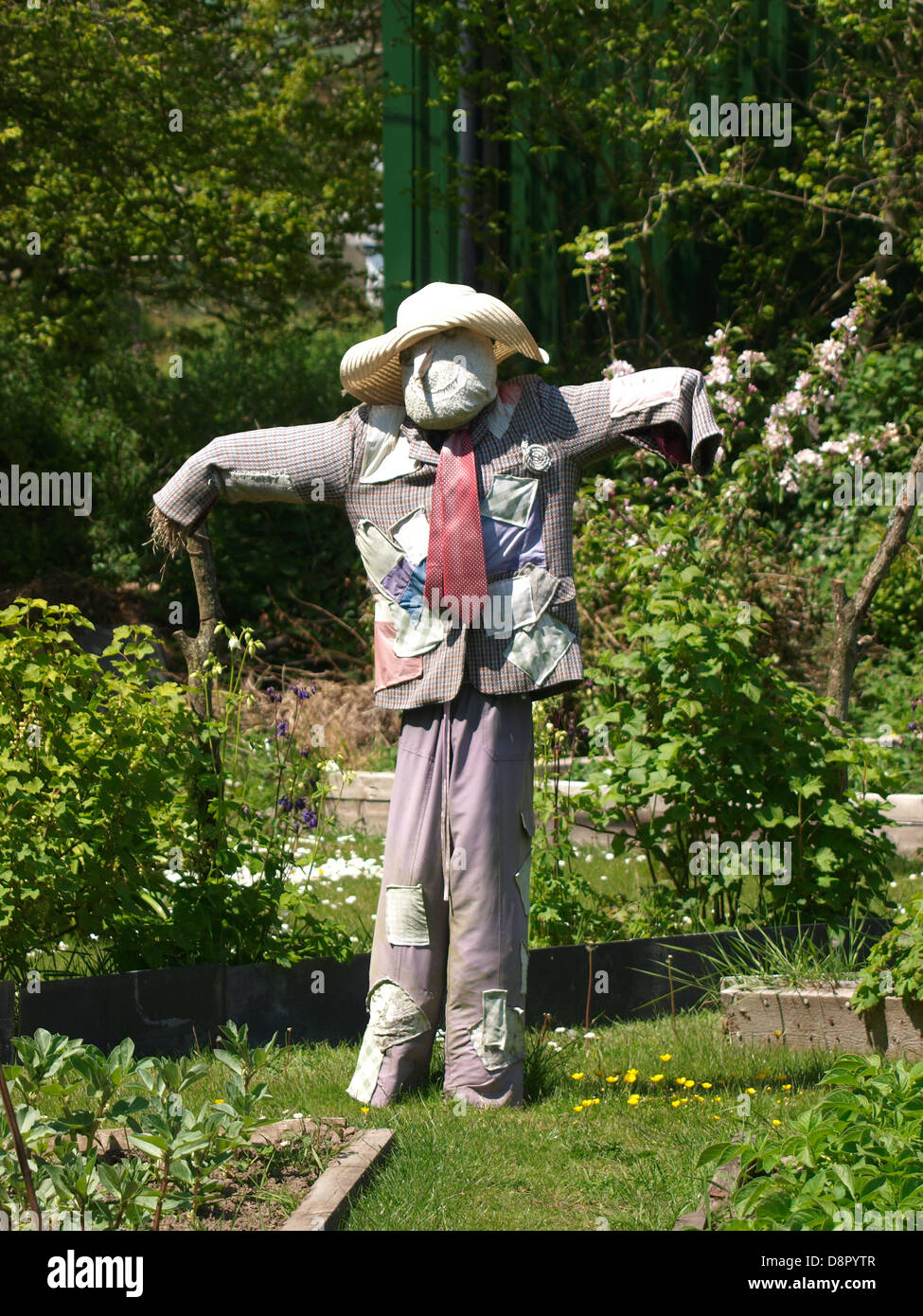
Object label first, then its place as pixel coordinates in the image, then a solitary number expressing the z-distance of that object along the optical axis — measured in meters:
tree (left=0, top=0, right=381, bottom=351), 9.95
